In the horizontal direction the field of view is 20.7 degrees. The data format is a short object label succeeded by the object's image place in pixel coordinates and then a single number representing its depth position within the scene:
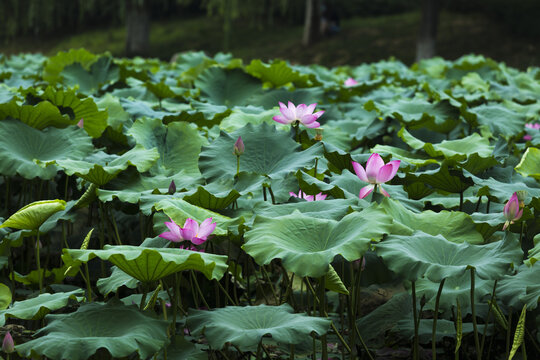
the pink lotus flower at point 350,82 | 9.91
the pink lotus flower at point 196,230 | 4.91
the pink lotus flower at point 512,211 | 4.91
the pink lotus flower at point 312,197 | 5.51
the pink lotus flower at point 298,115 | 5.80
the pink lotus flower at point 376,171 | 5.16
